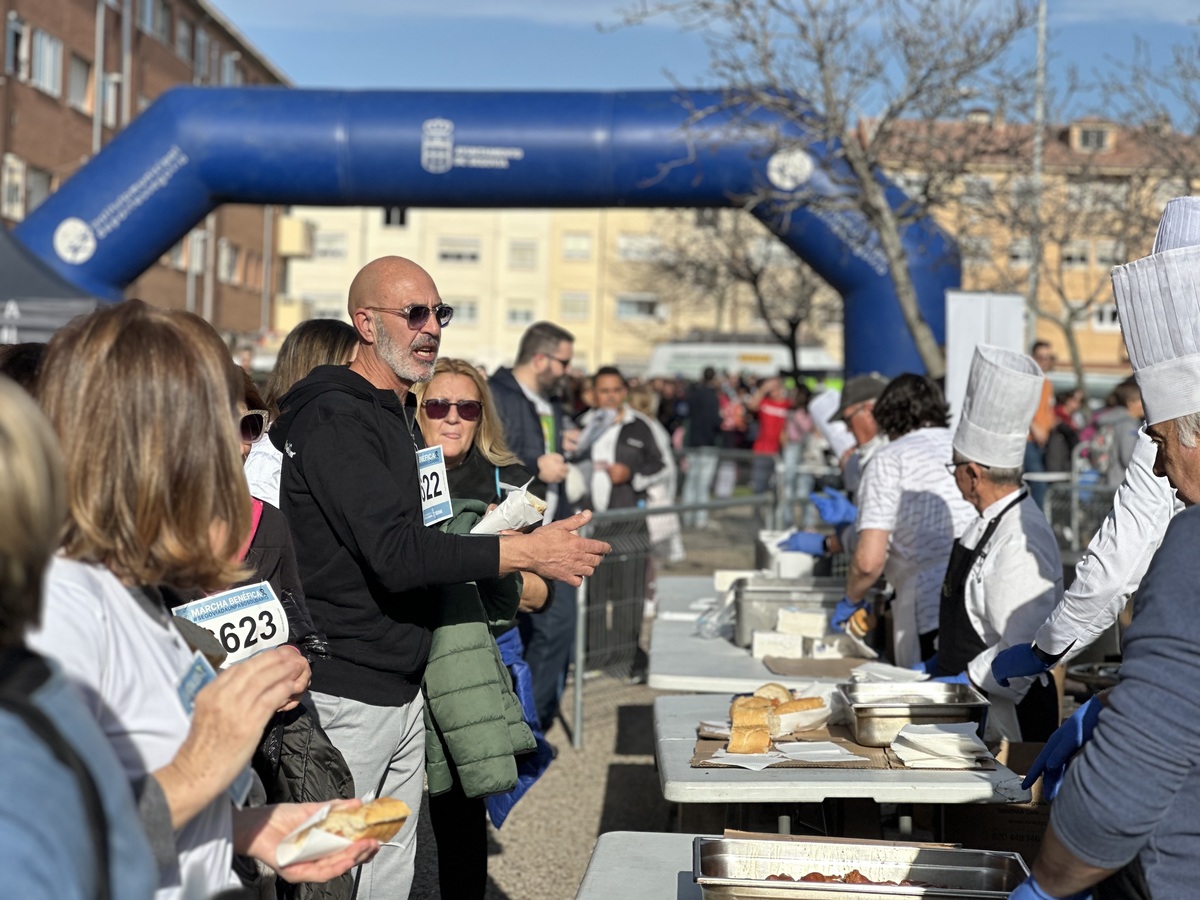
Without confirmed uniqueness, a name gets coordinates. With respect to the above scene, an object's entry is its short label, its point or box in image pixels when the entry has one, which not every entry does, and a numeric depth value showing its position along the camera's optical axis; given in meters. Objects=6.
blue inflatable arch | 11.27
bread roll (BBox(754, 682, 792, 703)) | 3.98
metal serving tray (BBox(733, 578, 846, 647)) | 5.39
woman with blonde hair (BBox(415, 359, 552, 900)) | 3.57
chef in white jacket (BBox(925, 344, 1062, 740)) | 4.11
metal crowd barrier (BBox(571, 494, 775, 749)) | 7.53
